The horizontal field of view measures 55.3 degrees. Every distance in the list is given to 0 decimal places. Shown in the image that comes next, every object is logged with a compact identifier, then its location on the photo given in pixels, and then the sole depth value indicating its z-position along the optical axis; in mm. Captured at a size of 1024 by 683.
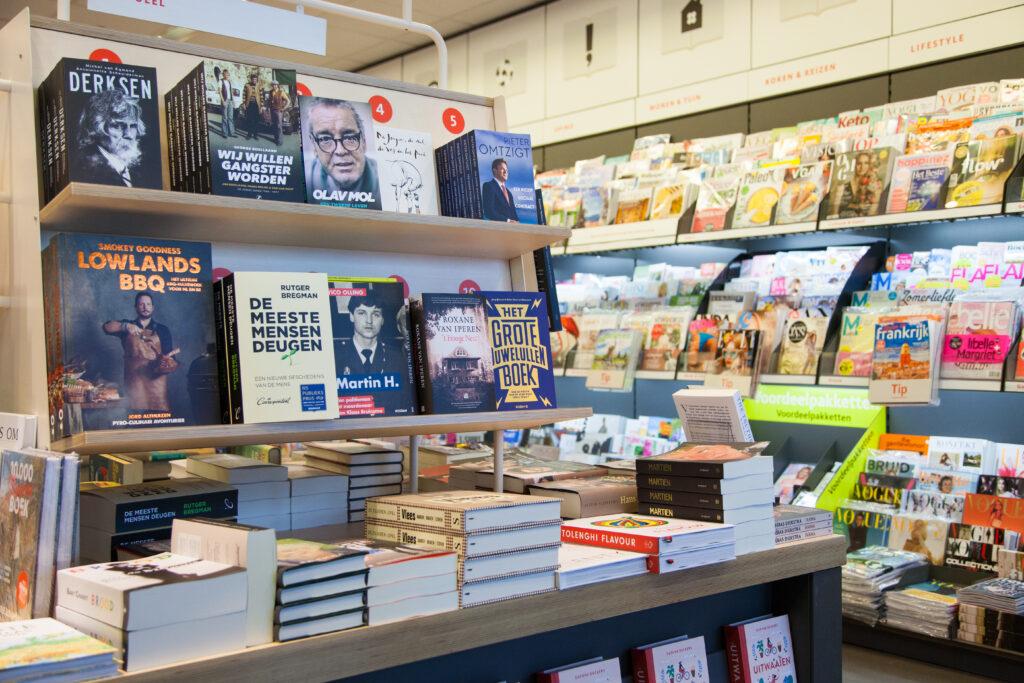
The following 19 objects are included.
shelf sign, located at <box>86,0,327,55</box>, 2229
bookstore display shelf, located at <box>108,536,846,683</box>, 1599
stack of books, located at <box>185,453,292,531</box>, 2246
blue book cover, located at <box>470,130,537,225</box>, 2344
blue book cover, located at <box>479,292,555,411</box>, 2273
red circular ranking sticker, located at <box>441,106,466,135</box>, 2600
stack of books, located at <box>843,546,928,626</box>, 3285
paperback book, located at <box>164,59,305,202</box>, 1932
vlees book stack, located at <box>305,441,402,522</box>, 2492
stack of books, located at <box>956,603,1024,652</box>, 2982
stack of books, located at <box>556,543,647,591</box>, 2029
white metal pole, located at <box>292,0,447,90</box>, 2506
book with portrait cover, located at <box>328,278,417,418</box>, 2066
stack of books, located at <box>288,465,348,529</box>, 2355
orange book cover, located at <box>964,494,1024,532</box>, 3143
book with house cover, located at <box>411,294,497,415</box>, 2174
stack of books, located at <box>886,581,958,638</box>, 3133
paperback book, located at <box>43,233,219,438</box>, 1758
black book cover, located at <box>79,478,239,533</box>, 1903
